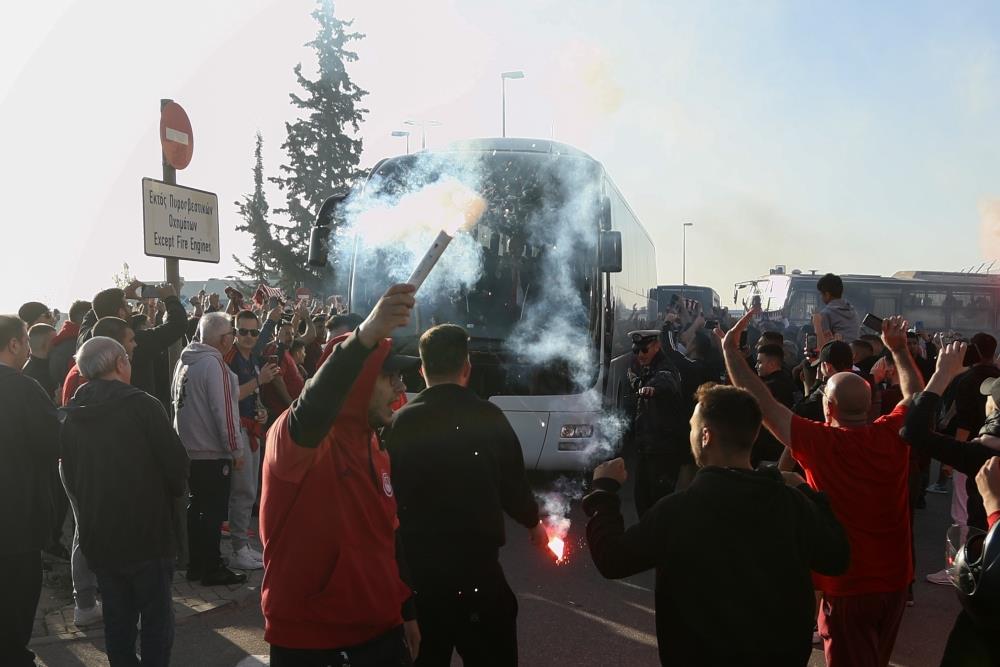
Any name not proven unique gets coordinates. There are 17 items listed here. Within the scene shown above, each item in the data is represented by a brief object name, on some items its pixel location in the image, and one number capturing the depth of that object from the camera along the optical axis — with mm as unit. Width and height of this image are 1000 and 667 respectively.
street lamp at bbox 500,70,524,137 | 16031
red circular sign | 6961
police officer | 7234
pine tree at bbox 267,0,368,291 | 38812
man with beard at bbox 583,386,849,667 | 2564
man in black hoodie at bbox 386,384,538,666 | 3344
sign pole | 6988
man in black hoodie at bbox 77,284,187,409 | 6441
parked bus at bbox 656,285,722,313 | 40750
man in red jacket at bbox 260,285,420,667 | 2637
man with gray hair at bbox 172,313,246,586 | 6191
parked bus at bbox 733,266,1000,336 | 25250
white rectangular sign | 6648
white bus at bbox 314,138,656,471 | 8852
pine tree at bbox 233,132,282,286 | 38266
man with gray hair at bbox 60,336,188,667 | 4070
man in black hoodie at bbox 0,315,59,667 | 3992
